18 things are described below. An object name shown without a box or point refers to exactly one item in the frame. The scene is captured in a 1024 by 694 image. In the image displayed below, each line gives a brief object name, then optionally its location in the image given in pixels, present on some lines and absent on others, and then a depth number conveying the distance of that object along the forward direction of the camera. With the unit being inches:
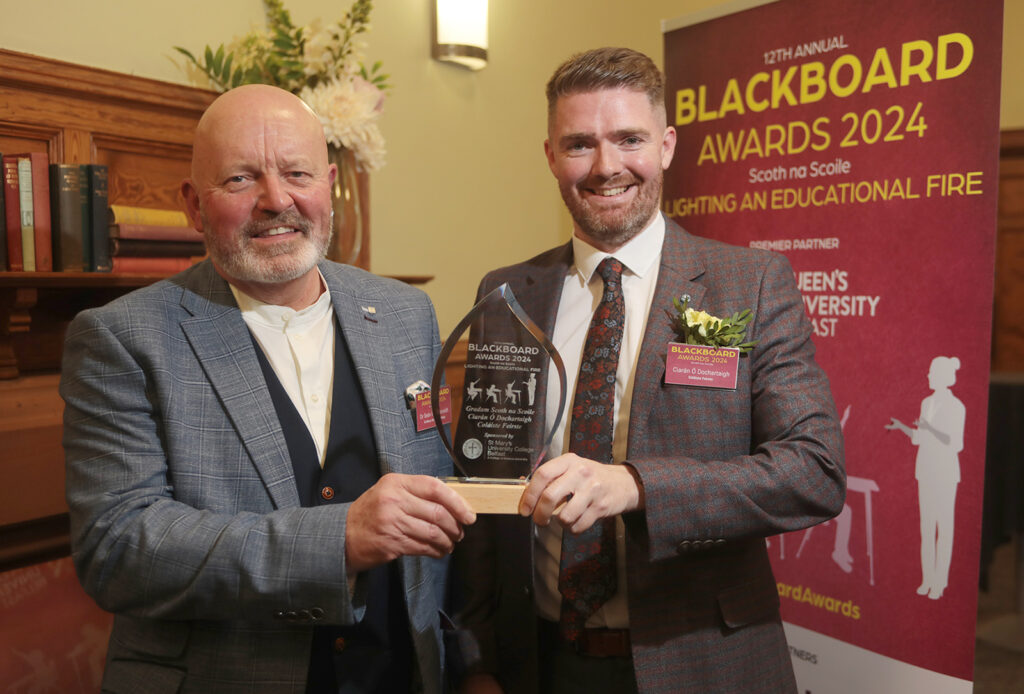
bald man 46.5
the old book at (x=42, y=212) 70.3
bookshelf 71.1
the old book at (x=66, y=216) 71.4
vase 91.7
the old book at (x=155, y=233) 75.0
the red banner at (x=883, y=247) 77.8
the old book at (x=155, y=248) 75.4
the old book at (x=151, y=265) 75.7
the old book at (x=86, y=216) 72.4
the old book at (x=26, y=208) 69.7
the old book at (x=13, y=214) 69.0
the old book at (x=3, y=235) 68.4
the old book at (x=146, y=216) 75.3
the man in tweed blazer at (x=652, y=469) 49.9
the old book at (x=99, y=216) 72.8
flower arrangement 87.0
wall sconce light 120.3
